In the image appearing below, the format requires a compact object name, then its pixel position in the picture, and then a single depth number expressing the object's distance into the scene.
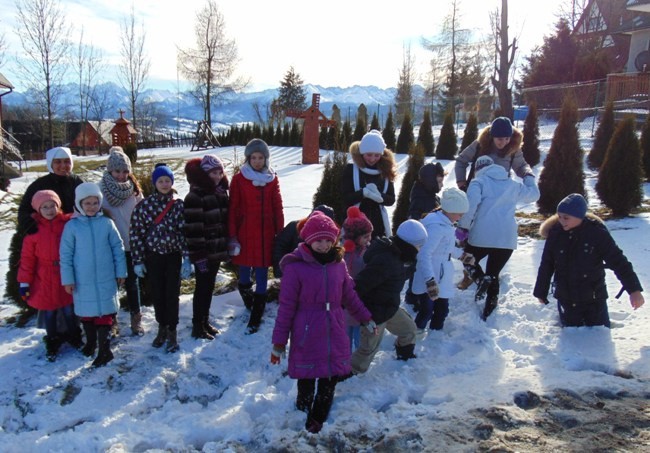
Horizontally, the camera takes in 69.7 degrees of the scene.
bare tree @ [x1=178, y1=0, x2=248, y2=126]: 32.97
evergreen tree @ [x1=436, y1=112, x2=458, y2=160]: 16.00
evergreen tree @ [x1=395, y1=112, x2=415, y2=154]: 17.94
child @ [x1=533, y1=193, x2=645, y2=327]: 3.68
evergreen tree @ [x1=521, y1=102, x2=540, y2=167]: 13.49
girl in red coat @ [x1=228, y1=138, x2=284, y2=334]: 4.29
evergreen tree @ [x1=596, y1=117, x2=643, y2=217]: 8.02
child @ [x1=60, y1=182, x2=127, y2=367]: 3.60
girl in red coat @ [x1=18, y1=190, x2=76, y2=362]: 3.68
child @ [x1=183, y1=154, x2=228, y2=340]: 3.92
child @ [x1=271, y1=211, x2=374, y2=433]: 2.81
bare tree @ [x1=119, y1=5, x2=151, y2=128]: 29.56
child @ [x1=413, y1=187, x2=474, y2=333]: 3.87
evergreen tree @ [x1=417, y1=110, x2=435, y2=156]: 17.05
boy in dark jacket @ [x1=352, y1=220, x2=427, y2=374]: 3.26
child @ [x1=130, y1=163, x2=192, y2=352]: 3.78
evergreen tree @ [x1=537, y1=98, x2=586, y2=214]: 8.09
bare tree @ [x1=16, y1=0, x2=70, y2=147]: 19.83
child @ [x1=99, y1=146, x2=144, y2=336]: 4.04
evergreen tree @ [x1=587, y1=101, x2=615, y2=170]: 13.37
